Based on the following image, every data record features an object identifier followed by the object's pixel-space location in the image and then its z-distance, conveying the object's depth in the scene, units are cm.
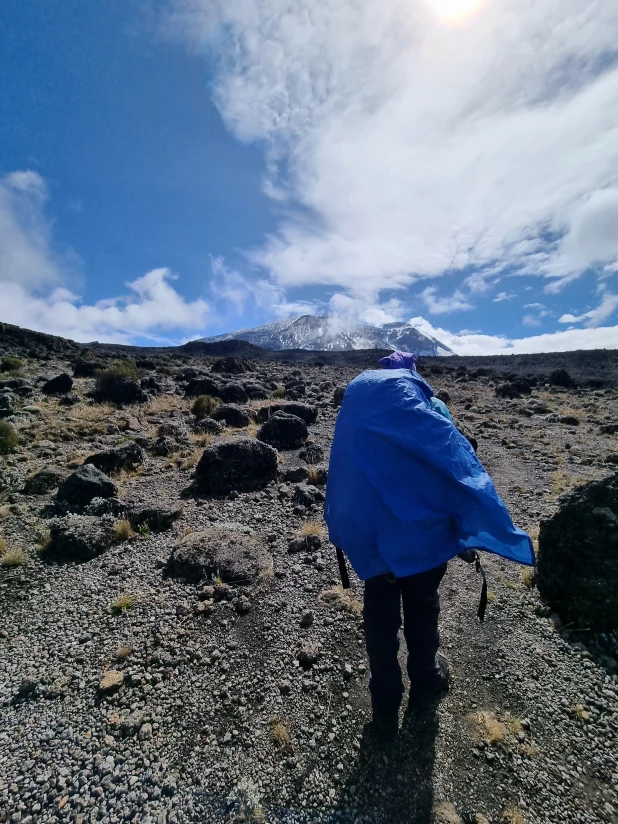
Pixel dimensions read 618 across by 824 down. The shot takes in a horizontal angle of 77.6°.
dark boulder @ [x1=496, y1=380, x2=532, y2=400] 2492
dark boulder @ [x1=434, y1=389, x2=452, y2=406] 2191
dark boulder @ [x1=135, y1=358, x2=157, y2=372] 3195
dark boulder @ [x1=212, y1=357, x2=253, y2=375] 3334
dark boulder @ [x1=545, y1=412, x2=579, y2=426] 1563
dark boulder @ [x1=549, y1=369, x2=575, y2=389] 2954
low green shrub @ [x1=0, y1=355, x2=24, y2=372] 2296
